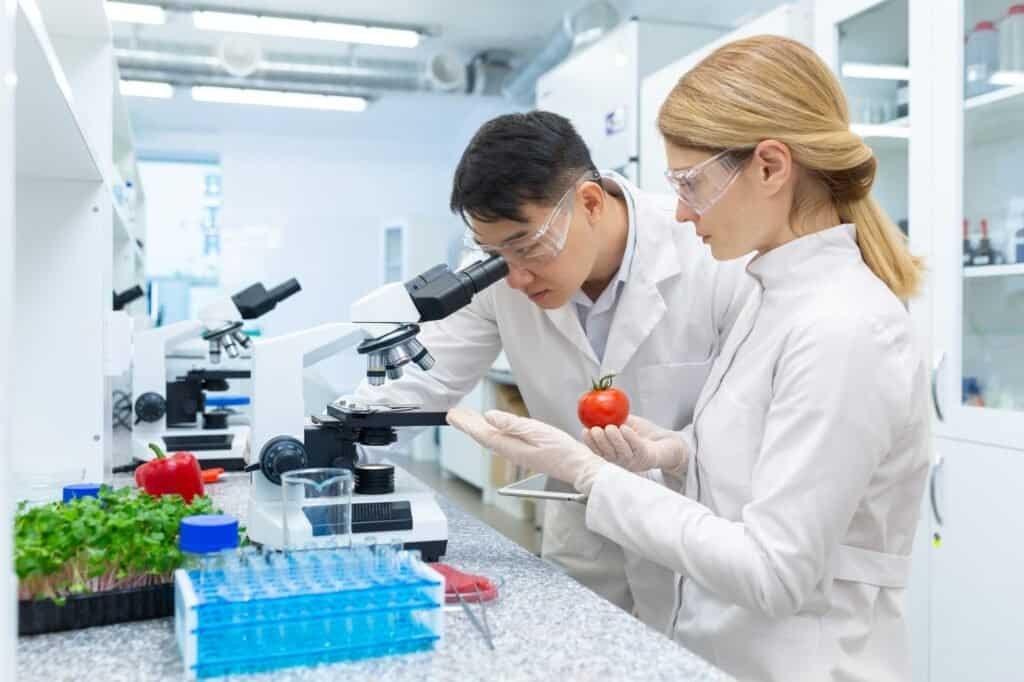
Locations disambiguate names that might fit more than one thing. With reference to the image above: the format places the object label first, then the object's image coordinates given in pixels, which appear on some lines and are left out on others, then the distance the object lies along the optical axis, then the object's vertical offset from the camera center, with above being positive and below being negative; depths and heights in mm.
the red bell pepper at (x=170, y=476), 1623 -229
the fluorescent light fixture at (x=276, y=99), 6926 +1993
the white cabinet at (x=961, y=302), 2143 +134
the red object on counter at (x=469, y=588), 1137 -303
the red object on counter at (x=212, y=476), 2039 -286
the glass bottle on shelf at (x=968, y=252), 2227 +258
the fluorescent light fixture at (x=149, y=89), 6699 +2002
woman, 1059 -84
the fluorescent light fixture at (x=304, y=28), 4957 +1843
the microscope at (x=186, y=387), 2256 -98
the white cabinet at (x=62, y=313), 1762 +74
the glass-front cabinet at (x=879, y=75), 2416 +788
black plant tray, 1028 -306
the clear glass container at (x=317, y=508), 1250 -224
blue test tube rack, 903 -274
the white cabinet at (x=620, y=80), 3748 +1199
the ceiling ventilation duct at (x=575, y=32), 5281 +1934
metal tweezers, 1007 -316
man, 1497 +98
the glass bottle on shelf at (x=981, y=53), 2203 +743
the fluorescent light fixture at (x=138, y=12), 4848 +1850
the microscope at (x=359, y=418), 1258 -97
